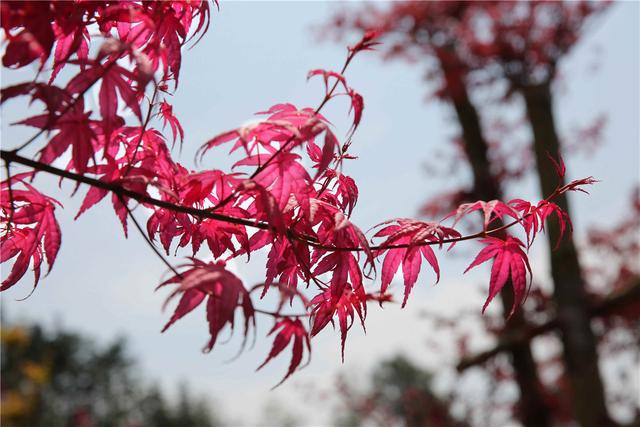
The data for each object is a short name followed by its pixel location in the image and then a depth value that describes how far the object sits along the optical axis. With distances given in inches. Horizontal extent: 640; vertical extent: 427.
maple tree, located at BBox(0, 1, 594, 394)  23.9
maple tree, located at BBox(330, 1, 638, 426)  154.9
